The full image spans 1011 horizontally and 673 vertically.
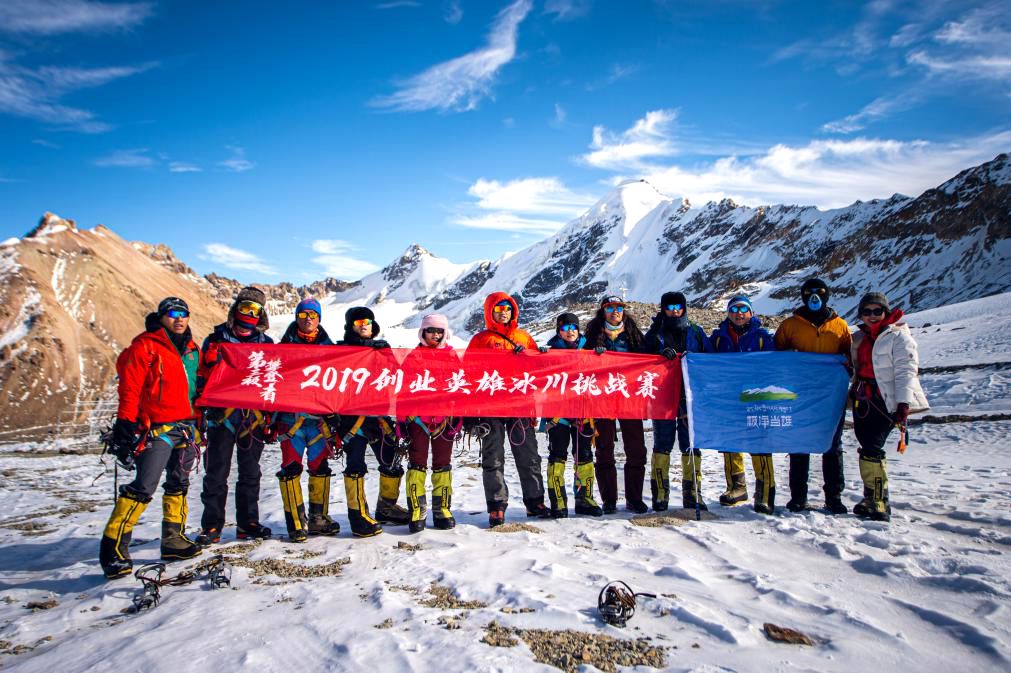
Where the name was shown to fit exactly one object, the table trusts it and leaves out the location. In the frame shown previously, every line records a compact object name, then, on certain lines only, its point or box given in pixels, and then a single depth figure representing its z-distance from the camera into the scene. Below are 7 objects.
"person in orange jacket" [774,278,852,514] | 5.98
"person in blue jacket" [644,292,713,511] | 6.34
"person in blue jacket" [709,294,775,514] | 6.21
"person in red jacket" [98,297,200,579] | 4.71
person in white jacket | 5.50
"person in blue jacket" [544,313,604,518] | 6.14
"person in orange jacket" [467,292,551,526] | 5.82
